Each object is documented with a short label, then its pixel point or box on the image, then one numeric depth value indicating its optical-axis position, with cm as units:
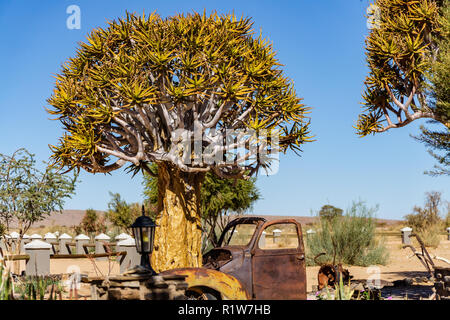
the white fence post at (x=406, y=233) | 3044
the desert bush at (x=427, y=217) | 3603
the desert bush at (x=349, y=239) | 1980
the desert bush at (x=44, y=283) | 1062
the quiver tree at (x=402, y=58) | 1311
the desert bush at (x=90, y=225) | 3800
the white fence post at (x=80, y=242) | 2580
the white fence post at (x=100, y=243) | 2408
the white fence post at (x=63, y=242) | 2543
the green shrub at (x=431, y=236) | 2723
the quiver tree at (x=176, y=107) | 1173
